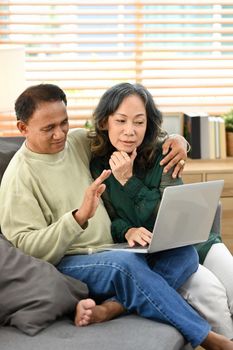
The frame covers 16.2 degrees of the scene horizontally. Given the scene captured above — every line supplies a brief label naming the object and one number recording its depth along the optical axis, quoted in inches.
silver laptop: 99.2
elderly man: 96.1
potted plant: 161.3
